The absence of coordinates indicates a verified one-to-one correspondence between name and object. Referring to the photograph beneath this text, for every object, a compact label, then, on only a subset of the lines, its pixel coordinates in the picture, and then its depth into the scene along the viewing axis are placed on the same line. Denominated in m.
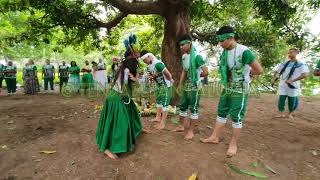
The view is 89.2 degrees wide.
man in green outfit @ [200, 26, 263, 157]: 2.57
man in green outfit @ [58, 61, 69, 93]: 8.48
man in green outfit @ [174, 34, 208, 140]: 3.09
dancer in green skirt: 2.89
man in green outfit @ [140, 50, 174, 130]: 3.44
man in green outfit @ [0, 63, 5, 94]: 8.21
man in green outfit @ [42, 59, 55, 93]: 8.51
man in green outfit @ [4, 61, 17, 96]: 7.94
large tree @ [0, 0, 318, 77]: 4.20
